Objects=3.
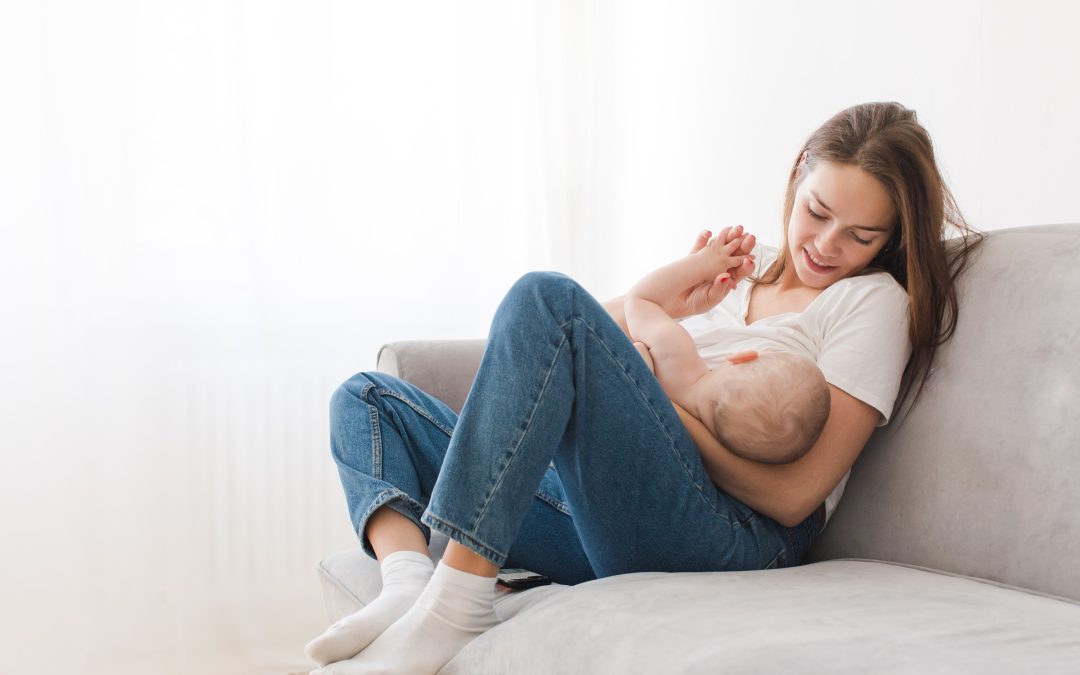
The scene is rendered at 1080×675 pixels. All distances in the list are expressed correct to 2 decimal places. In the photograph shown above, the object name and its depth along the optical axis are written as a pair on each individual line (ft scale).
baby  3.84
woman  3.59
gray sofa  2.85
